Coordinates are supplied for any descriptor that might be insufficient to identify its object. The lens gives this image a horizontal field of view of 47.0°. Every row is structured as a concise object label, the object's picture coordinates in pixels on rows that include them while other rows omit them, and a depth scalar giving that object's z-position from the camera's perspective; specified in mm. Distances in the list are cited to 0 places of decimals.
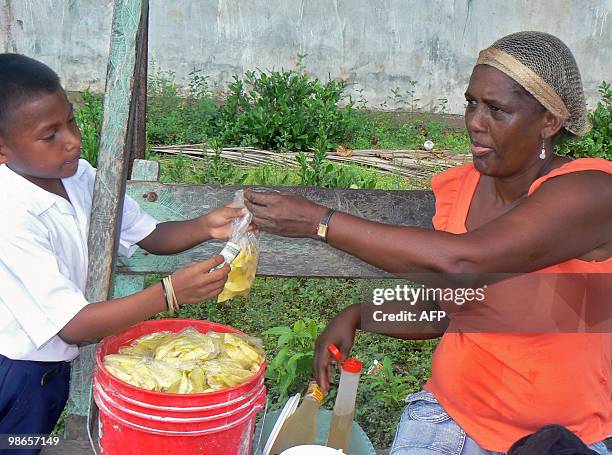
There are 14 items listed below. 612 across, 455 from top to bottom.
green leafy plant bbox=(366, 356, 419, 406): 3654
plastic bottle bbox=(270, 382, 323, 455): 2203
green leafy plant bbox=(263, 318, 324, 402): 3496
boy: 2029
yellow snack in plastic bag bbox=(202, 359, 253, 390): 1866
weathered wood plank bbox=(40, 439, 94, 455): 2170
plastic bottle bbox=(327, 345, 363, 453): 2160
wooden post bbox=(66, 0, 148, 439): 2100
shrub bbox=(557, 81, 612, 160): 7145
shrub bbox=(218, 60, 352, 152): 6906
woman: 1987
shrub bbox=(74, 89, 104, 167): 5406
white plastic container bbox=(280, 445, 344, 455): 1985
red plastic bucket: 1733
